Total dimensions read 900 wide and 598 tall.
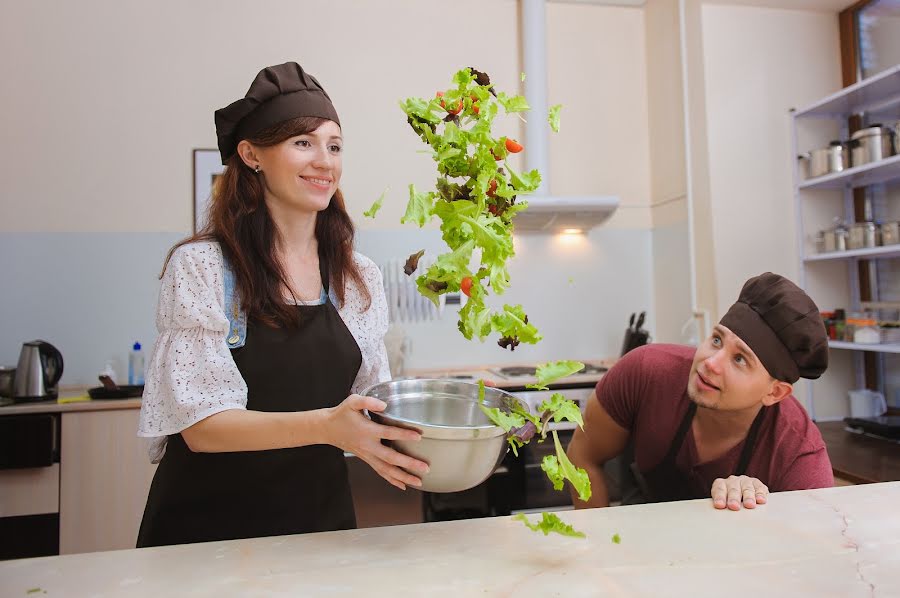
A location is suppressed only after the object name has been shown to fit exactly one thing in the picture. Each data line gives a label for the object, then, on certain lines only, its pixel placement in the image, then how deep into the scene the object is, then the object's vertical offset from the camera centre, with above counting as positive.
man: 1.31 -0.20
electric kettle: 2.49 -0.14
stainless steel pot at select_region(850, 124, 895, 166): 2.47 +0.69
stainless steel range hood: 3.03 +0.98
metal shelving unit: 2.51 +0.62
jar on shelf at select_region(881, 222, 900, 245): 2.46 +0.33
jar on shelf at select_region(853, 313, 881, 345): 2.56 -0.06
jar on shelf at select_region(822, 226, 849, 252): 2.71 +0.35
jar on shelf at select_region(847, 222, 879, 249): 2.56 +0.34
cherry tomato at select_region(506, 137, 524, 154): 0.82 +0.24
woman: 1.06 +0.01
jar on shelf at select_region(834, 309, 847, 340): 2.73 -0.02
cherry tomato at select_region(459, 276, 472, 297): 0.81 +0.05
